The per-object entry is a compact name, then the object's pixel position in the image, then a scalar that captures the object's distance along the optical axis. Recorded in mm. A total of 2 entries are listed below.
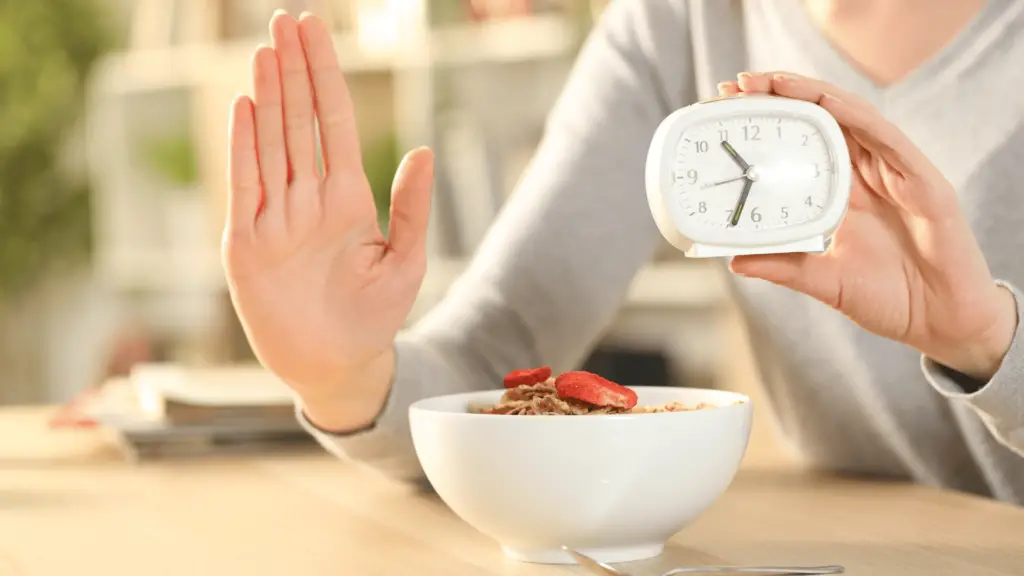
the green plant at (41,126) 3655
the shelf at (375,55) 2609
